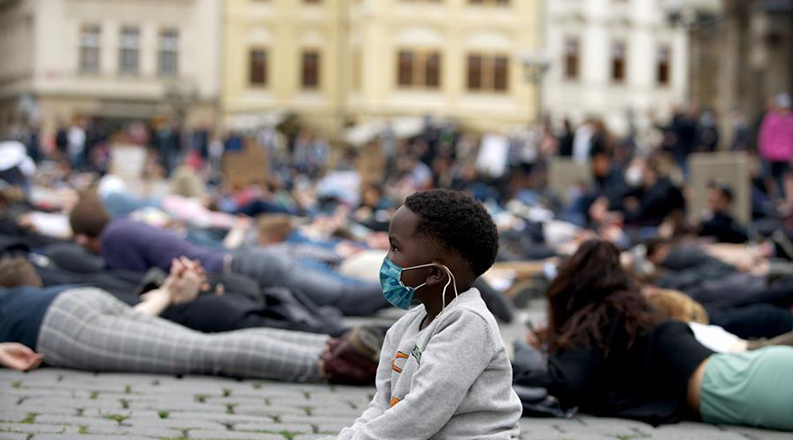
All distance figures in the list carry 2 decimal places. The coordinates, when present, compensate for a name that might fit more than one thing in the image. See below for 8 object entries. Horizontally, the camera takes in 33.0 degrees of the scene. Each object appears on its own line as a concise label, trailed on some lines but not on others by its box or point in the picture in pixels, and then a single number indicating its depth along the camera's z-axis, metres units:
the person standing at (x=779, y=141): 22.27
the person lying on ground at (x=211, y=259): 10.15
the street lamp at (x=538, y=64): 36.97
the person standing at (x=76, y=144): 42.66
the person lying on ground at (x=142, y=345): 7.52
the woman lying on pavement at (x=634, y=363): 6.57
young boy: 4.12
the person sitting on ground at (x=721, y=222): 15.77
